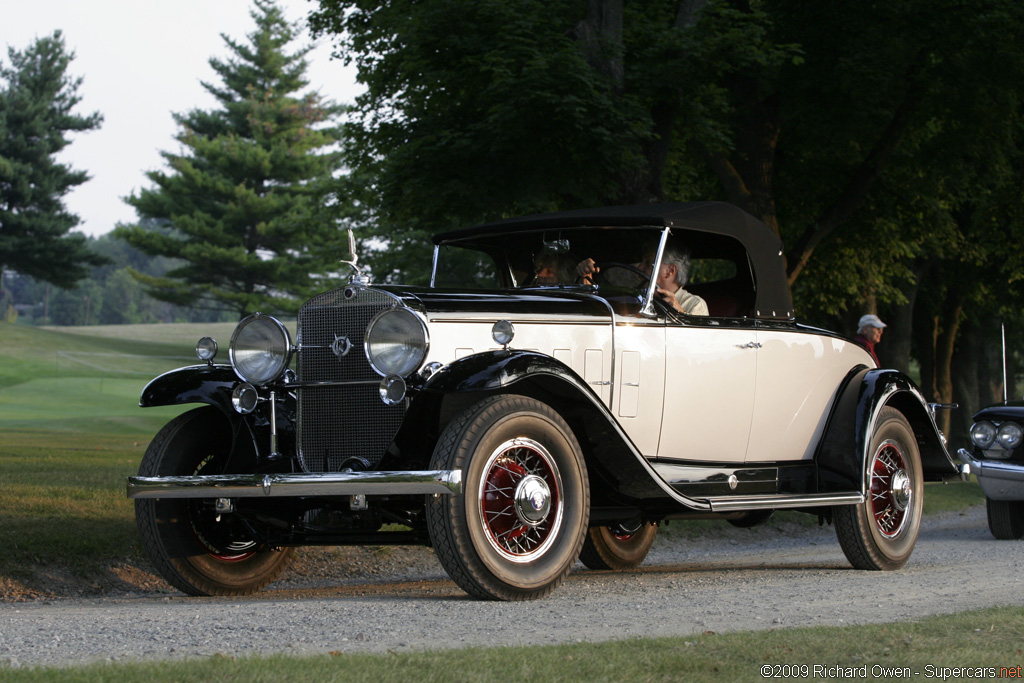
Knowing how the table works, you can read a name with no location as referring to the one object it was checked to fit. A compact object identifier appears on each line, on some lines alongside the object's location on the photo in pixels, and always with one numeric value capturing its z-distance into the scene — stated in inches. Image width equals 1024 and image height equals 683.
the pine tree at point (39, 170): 2215.8
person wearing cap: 450.9
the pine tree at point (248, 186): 2260.1
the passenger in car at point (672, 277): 297.7
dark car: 423.5
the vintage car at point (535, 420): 233.5
